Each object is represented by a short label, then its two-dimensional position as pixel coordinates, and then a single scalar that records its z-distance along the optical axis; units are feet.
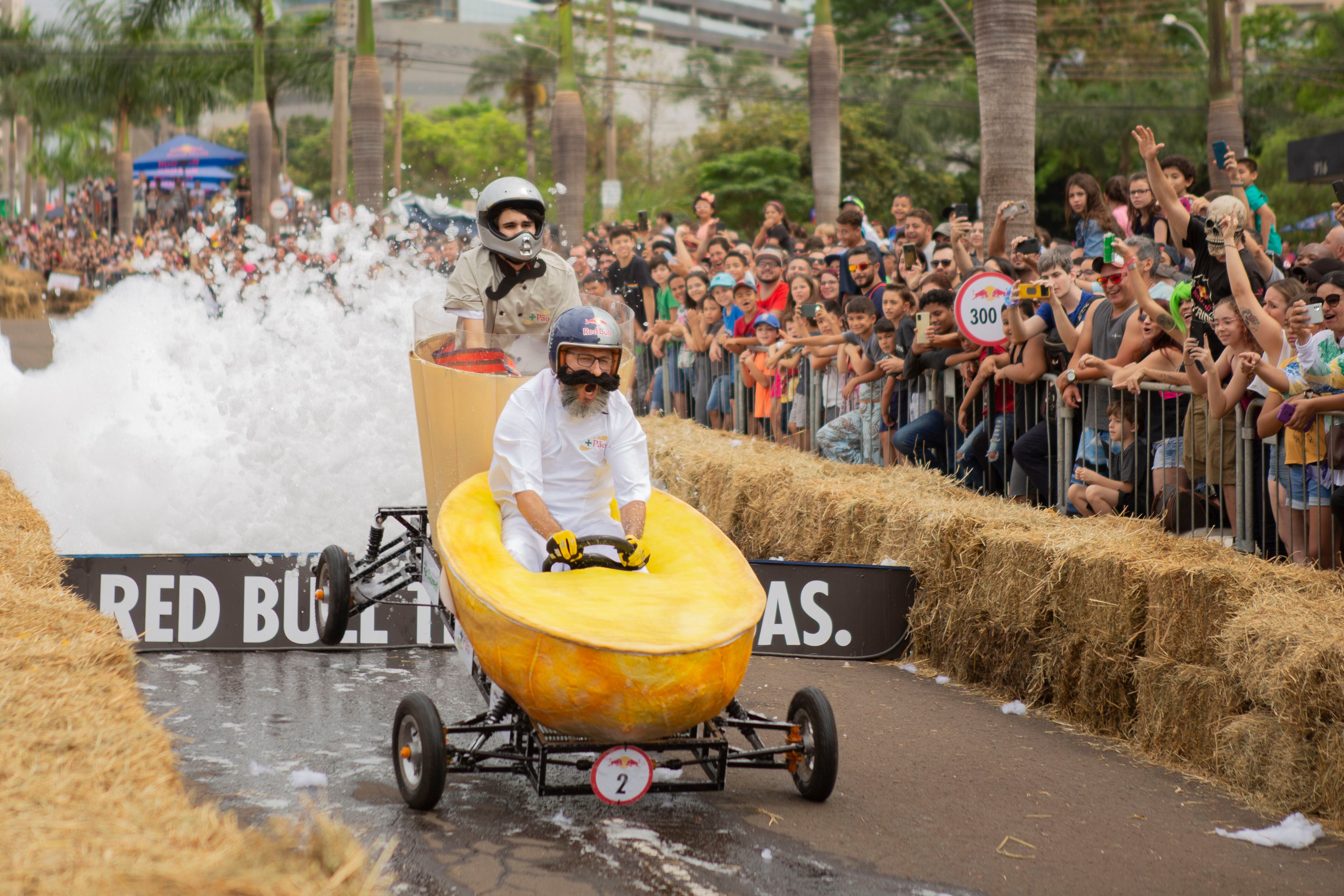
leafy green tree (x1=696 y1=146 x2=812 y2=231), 148.87
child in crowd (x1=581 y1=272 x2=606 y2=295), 48.98
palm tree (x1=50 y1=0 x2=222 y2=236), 152.25
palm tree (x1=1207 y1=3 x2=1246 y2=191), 70.44
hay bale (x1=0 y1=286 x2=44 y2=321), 116.67
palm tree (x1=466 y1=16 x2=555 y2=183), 214.48
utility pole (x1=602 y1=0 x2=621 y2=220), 147.13
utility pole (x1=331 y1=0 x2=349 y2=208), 127.44
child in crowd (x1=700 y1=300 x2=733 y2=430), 44.80
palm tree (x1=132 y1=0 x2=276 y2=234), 133.90
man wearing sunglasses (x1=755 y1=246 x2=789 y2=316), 44.09
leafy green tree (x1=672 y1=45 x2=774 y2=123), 229.66
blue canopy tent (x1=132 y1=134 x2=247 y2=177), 147.33
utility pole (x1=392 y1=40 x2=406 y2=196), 192.75
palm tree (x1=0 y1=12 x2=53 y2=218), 158.40
